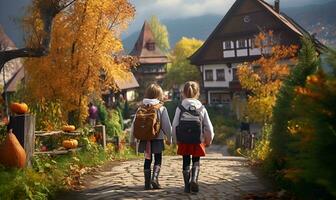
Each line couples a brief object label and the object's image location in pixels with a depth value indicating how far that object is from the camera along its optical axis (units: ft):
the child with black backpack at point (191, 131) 20.07
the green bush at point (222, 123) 94.68
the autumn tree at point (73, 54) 40.98
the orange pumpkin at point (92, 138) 36.11
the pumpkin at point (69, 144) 30.83
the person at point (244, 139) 64.34
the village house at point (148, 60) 182.30
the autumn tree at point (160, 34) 277.44
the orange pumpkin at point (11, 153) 22.13
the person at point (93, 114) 64.30
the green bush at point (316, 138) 10.79
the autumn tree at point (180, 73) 170.91
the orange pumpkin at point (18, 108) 26.17
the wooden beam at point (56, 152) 27.11
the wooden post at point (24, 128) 23.68
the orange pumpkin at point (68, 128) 32.58
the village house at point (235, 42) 111.45
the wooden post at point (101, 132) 37.45
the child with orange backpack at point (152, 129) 20.74
